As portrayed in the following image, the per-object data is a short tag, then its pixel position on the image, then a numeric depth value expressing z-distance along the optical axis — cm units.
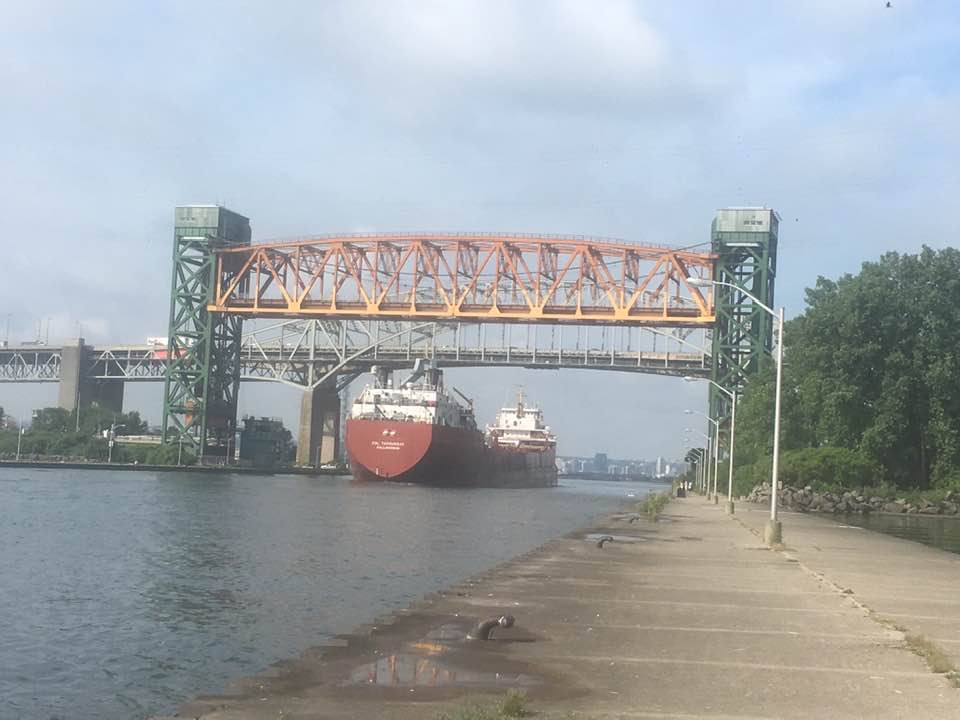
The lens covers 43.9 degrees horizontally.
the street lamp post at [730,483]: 5609
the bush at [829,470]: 6831
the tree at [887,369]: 6762
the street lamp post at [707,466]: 9869
